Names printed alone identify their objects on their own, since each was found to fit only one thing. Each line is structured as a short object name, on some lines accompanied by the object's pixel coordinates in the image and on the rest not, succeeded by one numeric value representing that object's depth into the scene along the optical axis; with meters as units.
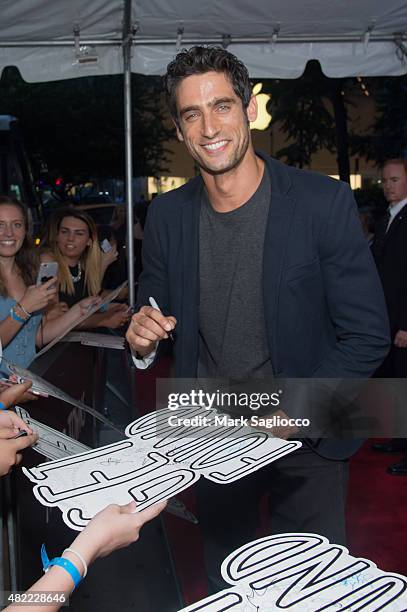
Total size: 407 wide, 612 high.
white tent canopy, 4.32
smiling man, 1.59
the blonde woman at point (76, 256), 4.02
